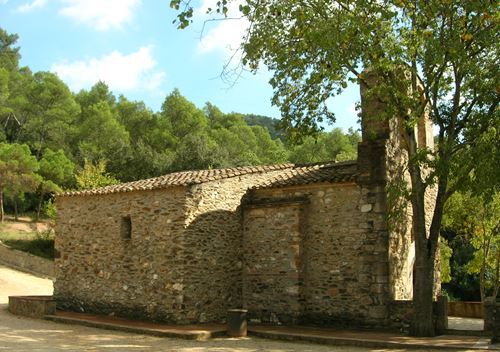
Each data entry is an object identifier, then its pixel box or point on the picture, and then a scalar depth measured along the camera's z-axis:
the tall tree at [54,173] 34.03
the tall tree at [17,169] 31.89
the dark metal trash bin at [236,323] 12.20
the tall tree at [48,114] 44.16
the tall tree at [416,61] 10.70
